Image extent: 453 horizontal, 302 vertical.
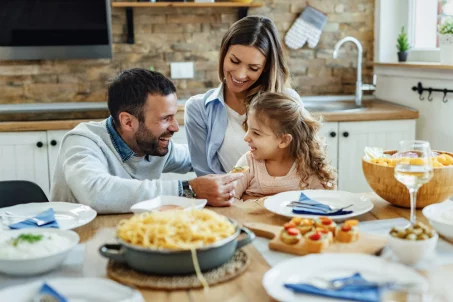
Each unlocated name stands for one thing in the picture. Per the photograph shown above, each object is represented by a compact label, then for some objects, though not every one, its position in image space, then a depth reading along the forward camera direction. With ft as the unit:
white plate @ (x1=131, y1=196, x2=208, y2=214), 5.42
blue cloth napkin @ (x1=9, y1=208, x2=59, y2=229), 5.23
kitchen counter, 10.86
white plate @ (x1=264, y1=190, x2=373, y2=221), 5.51
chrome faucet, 12.73
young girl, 7.27
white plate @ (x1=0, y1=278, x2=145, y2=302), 3.74
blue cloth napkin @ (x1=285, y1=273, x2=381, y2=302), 3.60
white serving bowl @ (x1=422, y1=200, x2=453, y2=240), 4.87
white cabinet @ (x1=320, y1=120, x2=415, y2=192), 11.53
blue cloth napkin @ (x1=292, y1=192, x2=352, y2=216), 5.48
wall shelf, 11.98
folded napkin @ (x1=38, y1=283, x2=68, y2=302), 3.69
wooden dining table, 3.84
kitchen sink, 12.50
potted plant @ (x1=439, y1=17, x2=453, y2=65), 10.77
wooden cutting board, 4.51
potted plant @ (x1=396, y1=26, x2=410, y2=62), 12.45
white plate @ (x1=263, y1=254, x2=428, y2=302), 3.74
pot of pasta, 3.95
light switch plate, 12.84
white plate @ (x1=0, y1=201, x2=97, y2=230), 5.36
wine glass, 4.66
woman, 8.17
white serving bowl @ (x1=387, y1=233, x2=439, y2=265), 4.22
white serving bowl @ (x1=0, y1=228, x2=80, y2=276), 4.13
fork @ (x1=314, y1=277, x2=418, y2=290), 3.70
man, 6.14
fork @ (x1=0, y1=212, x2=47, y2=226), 5.30
